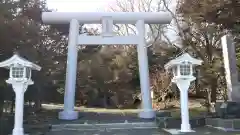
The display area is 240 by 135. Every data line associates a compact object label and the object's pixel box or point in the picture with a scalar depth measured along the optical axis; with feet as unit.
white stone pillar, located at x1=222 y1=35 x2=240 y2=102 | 39.65
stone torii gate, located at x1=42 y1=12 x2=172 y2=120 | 40.29
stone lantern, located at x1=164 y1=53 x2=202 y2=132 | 29.81
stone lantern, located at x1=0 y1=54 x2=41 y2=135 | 27.14
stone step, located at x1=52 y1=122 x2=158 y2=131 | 32.94
